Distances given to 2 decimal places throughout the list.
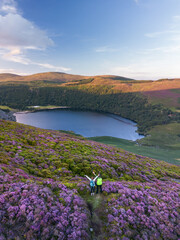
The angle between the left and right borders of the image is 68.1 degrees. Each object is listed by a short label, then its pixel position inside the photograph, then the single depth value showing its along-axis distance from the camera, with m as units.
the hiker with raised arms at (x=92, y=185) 15.47
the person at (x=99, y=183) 15.77
